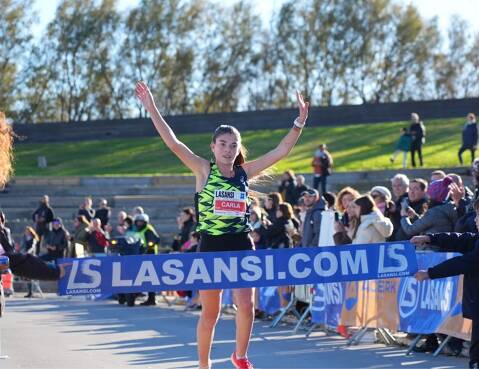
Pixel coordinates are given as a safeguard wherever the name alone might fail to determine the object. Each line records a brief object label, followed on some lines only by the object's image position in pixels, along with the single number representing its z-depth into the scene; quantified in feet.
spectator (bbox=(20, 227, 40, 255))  95.44
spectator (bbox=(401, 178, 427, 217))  50.57
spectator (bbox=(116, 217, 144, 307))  82.69
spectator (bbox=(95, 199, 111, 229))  104.27
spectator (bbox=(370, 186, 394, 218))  54.39
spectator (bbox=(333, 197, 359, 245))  50.44
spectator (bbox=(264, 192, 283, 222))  69.14
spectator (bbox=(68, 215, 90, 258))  91.56
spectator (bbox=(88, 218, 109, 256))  89.92
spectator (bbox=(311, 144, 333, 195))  107.76
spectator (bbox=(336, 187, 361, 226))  53.88
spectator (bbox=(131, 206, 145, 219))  86.38
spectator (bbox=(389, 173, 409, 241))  53.42
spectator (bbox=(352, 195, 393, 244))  49.06
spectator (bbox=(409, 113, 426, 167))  126.11
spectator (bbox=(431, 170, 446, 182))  53.62
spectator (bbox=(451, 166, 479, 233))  41.09
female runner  30.25
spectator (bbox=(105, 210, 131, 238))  91.76
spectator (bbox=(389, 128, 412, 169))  132.33
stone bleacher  121.80
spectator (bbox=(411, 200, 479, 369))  29.84
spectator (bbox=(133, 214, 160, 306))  82.84
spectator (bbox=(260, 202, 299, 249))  63.72
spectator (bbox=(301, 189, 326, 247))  57.98
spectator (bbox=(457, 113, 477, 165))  124.58
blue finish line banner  27.99
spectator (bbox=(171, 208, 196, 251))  82.22
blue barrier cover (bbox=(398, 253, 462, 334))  41.06
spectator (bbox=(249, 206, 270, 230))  65.87
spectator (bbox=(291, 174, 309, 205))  90.89
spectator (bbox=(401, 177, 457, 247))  44.93
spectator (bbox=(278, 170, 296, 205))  92.43
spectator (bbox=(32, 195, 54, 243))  104.94
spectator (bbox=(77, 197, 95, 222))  103.50
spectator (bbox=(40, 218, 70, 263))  93.71
